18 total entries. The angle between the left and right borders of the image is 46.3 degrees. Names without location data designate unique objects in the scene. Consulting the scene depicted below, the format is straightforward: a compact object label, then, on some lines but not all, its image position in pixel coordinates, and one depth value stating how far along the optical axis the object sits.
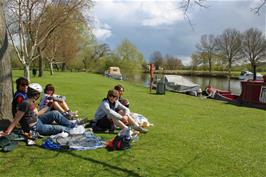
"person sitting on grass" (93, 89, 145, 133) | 7.82
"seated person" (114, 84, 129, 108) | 9.23
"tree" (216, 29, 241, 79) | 70.38
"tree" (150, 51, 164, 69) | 95.64
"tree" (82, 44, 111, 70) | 82.35
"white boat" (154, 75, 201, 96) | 31.56
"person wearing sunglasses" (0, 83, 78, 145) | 6.53
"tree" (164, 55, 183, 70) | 95.79
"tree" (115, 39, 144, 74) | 82.69
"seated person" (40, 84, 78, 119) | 8.51
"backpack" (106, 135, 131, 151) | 6.41
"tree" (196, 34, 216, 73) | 77.44
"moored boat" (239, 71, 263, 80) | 52.86
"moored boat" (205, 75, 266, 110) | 20.25
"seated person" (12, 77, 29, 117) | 7.17
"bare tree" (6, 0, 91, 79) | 18.30
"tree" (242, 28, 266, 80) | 66.94
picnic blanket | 6.35
